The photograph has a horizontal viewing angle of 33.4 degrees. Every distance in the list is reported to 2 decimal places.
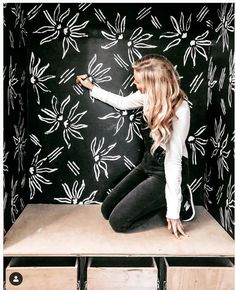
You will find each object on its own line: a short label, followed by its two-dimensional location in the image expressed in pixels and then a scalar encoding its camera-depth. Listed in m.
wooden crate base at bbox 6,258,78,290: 1.76
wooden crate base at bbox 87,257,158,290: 1.77
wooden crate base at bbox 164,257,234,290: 1.77
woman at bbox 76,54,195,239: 1.96
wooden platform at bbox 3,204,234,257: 1.77
